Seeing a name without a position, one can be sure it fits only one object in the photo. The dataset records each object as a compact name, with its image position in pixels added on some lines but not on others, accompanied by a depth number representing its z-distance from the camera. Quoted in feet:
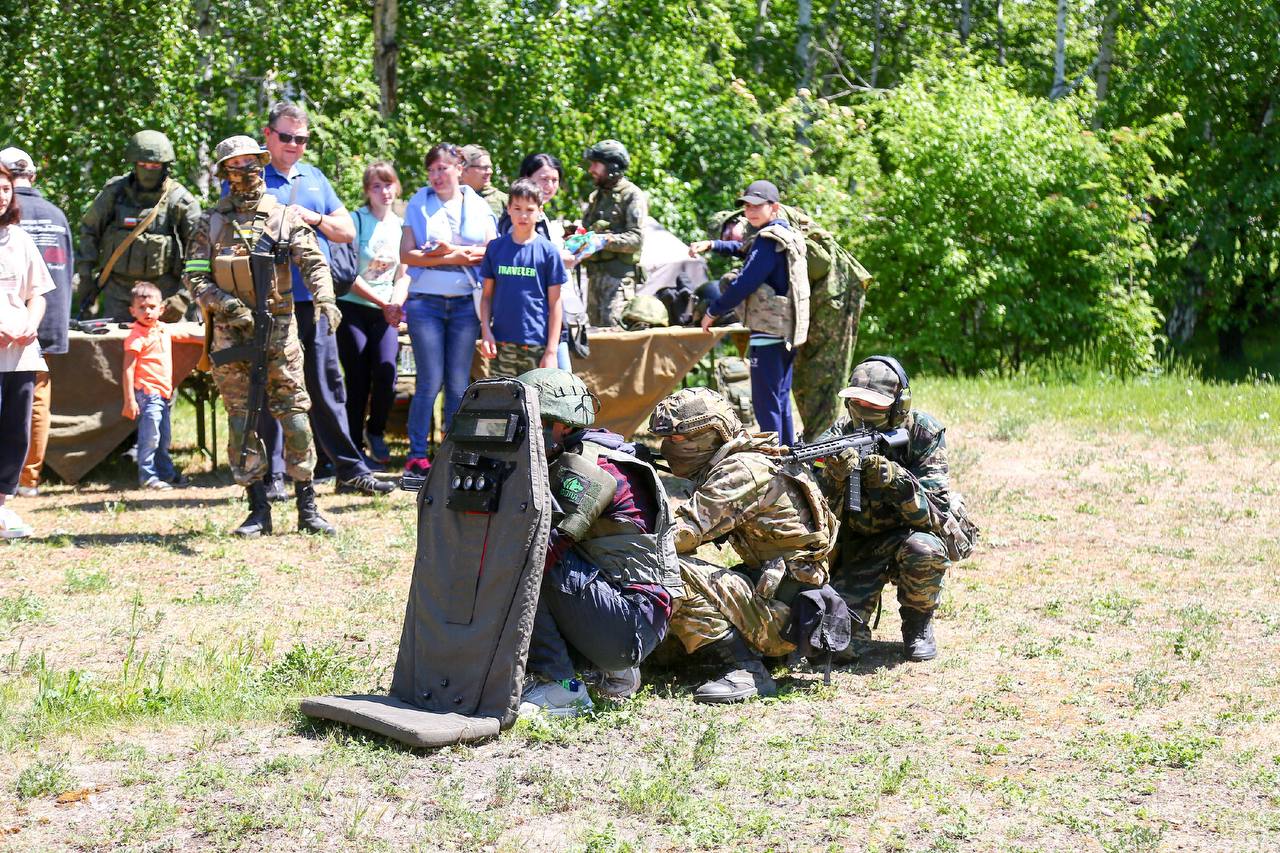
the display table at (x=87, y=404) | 31.89
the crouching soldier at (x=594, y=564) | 16.98
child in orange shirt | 31.32
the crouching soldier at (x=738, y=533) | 18.51
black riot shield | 16.02
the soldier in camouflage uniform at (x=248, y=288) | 25.44
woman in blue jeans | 30.22
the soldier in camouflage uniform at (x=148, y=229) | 33.37
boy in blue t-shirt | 28.91
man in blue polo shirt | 27.02
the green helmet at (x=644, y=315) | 35.47
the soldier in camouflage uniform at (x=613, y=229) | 34.58
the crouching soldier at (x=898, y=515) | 20.43
